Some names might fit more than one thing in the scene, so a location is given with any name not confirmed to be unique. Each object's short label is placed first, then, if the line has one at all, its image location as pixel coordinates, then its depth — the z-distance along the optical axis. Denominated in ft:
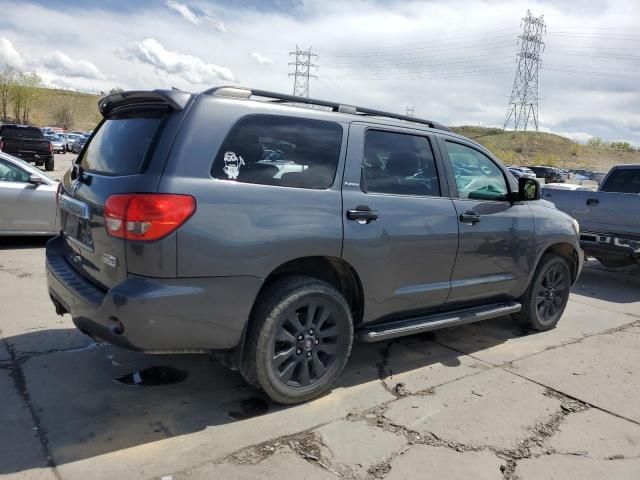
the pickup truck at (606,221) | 25.41
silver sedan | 26.30
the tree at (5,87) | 291.99
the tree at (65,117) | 343.87
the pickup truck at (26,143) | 73.00
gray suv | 9.76
